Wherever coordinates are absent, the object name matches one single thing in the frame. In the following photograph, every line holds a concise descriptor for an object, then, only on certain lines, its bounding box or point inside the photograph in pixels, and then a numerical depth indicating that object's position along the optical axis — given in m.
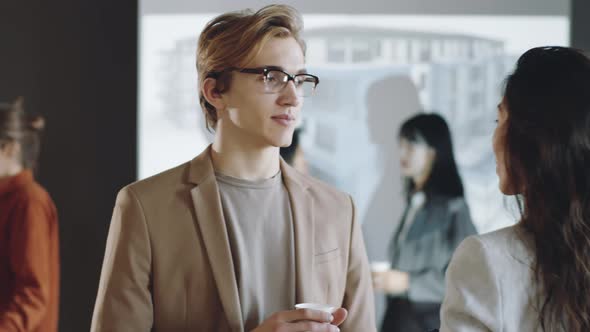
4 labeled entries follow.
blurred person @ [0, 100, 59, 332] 2.96
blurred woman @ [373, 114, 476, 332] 3.62
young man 2.06
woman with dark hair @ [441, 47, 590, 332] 1.73
